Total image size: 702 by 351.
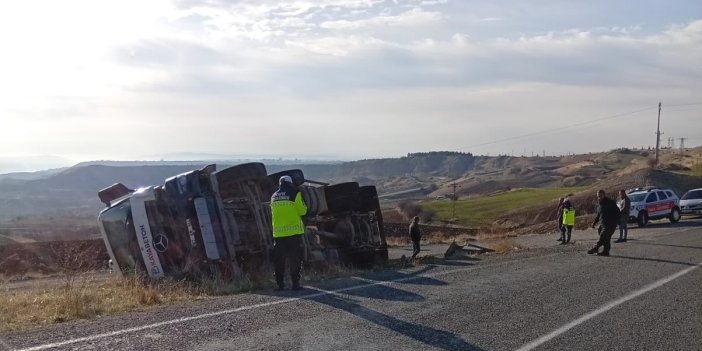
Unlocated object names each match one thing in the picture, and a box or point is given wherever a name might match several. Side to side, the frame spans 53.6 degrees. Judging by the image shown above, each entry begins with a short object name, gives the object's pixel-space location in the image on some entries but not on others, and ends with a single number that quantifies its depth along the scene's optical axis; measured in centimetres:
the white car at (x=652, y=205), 3359
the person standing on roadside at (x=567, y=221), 2481
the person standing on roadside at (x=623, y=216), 2205
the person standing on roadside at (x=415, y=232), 2328
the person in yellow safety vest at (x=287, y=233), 995
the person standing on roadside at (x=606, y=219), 1647
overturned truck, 1151
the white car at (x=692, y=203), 3780
